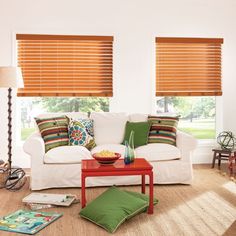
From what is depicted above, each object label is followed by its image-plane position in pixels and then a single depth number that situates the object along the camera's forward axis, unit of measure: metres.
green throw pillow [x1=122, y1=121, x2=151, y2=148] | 5.02
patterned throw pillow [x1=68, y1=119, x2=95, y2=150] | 4.95
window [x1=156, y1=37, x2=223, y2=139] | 6.25
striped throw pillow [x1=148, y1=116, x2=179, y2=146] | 5.00
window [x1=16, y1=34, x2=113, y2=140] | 5.99
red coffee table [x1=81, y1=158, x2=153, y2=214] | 3.69
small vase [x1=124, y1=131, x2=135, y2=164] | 3.90
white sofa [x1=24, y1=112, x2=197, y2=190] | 4.56
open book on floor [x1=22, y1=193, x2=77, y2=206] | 3.93
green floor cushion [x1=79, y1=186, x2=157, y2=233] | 3.33
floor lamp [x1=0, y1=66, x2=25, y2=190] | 4.80
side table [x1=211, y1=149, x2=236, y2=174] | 5.41
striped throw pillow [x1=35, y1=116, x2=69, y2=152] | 4.82
